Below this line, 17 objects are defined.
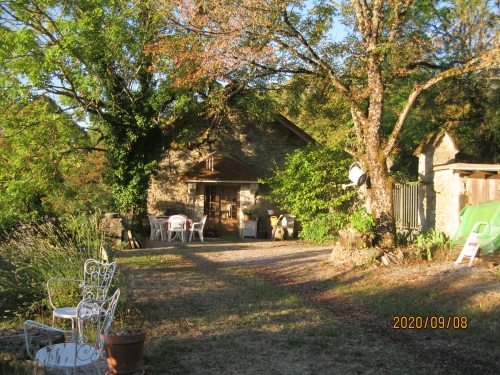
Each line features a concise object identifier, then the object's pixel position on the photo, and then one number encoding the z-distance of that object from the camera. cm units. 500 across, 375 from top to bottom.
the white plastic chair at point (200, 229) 1668
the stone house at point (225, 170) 1869
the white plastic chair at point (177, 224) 1628
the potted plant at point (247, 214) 1855
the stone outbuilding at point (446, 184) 1030
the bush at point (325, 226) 1537
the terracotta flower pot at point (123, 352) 418
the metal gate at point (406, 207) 1351
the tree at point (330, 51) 1080
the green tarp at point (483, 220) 866
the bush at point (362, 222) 1065
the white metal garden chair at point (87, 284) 510
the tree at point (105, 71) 1272
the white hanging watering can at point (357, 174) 1132
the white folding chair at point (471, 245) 882
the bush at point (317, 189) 1576
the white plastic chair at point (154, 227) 1720
